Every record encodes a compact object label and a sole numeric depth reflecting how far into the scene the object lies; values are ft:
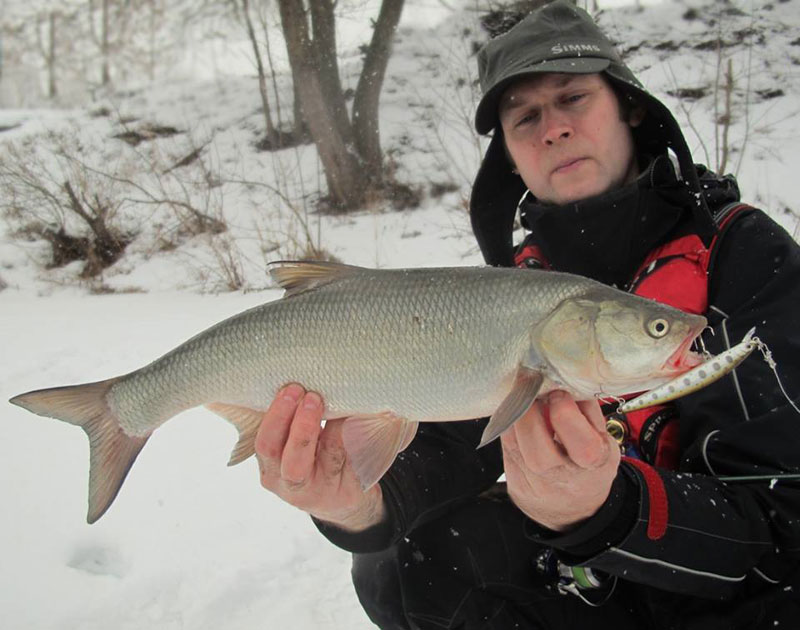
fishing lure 1.65
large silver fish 1.82
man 1.89
